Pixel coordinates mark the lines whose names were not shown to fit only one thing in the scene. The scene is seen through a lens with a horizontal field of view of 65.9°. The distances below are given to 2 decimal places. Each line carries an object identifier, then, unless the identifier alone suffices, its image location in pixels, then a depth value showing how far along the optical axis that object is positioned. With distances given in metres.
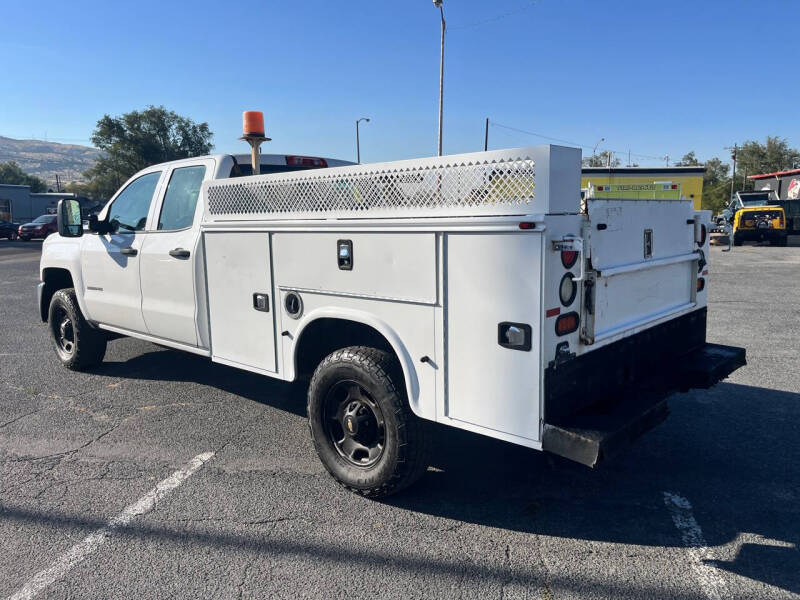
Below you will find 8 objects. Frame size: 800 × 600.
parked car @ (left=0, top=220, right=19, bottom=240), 38.06
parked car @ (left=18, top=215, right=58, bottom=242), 36.03
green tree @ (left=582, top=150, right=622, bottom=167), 54.38
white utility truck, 2.88
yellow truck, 25.73
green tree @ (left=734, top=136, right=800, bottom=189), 69.00
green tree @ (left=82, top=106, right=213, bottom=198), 61.38
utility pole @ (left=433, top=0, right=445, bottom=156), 25.82
